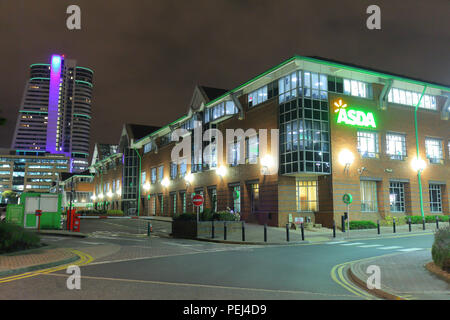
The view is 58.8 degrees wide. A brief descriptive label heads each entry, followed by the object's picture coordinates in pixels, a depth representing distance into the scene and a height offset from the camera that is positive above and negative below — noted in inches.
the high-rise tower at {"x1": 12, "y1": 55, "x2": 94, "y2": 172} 7539.4 +1066.6
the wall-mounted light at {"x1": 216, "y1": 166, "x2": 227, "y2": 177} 1409.9 +123.3
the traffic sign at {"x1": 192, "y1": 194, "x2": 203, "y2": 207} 826.8 +12.0
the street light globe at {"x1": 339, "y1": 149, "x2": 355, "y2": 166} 1120.8 +131.4
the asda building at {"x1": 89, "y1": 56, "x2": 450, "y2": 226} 1105.4 +174.8
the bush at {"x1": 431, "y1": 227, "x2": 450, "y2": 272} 359.4 -42.5
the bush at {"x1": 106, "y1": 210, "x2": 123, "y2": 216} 2139.5 -29.2
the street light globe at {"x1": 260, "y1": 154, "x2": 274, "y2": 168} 1167.6 +129.3
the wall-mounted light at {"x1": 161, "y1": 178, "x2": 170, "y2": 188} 1979.6 +118.6
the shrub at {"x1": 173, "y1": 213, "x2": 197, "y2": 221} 932.0 -26.0
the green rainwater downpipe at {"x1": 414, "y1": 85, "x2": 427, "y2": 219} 1243.0 +124.3
